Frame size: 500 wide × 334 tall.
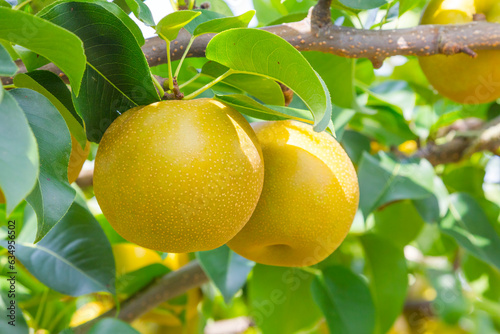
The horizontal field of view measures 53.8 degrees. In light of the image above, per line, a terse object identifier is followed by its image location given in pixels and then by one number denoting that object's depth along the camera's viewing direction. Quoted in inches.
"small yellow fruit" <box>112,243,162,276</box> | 47.8
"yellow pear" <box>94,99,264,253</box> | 22.9
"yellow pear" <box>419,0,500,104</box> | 42.4
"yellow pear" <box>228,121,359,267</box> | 28.1
